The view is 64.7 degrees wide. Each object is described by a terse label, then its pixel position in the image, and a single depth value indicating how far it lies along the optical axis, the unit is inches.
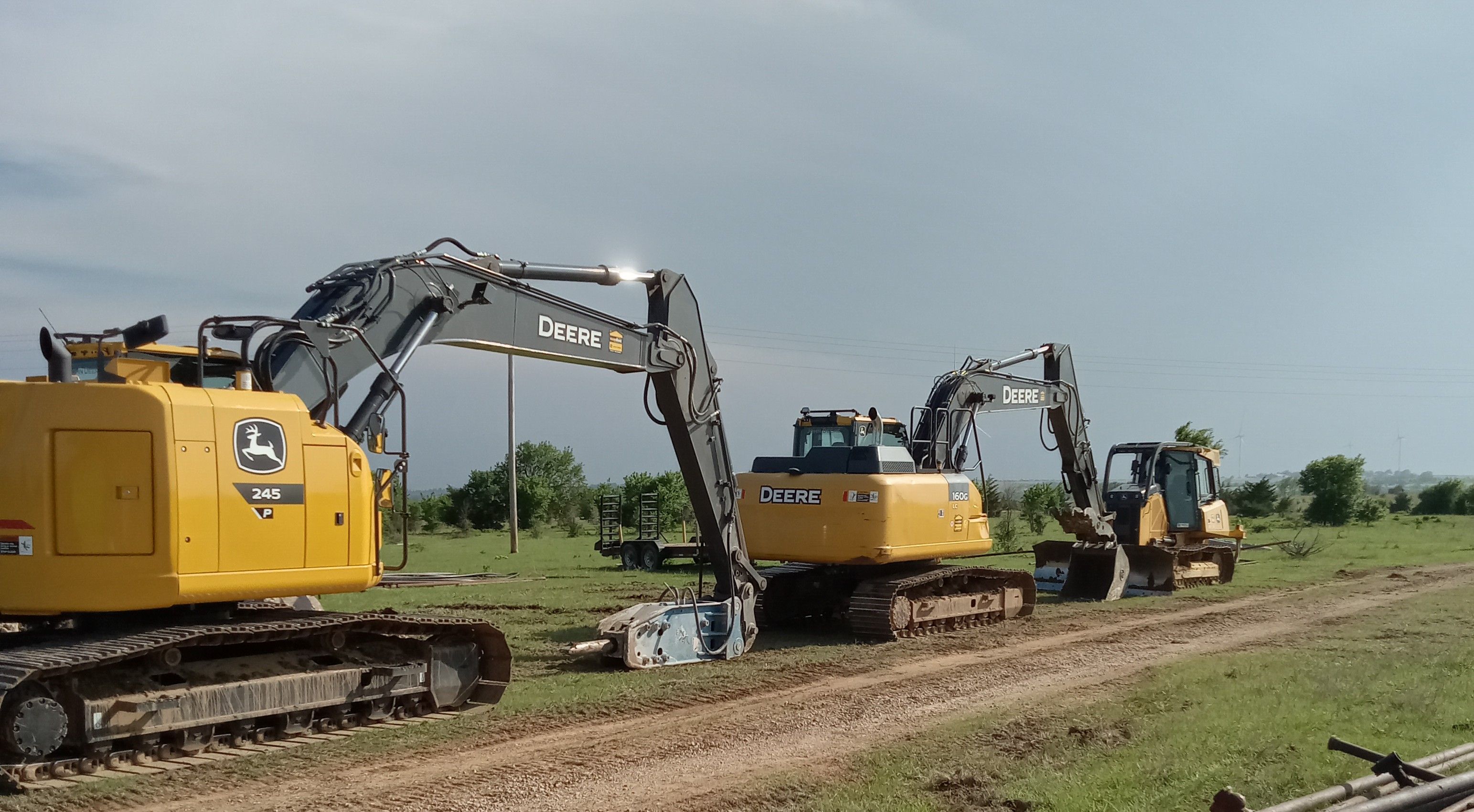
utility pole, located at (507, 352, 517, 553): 1501.0
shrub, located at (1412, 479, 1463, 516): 2234.3
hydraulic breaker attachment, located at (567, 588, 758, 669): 494.6
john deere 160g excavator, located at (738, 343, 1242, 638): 604.7
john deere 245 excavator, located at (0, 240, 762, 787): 316.8
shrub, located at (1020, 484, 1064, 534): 1729.8
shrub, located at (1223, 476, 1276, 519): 2043.6
